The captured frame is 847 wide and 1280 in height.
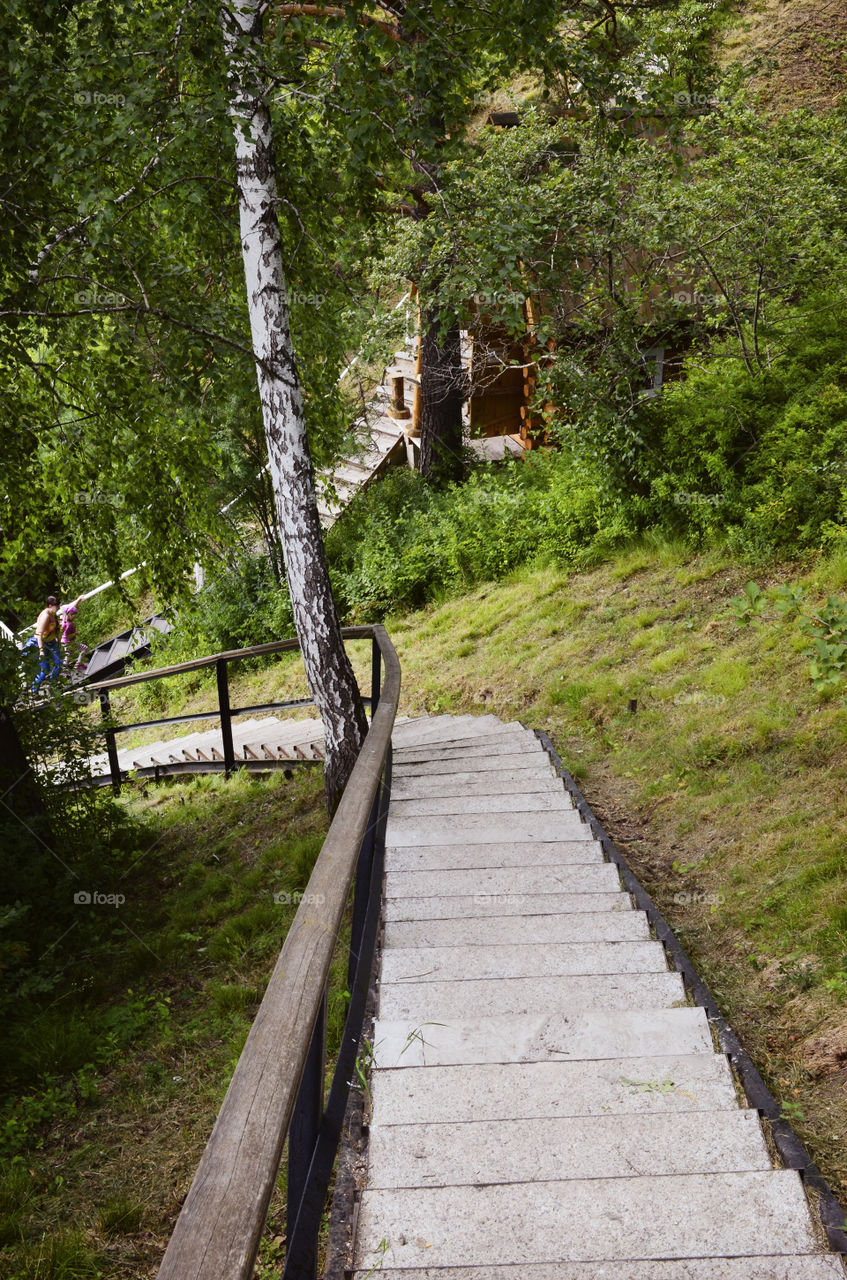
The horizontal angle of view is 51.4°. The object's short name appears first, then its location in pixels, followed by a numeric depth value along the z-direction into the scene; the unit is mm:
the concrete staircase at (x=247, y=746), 7715
